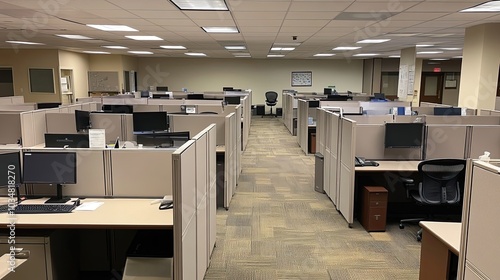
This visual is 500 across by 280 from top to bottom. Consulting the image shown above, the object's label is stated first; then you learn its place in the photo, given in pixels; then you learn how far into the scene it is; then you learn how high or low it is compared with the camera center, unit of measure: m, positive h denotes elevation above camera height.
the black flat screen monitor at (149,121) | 5.18 -0.48
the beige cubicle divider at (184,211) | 2.11 -0.75
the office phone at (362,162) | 4.17 -0.83
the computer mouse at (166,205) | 2.67 -0.84
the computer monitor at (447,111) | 6.05 -0.37
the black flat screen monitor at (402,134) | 4.34 -0.53
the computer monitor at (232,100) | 9.29 -0.32
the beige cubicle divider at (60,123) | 5.47 -0.54
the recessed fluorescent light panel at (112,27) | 5.86 +0.93
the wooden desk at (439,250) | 2.25 -1.01
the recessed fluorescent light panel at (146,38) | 7.50 +0.97
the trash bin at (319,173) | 5.40 -1.21
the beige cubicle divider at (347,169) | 3.97 -0.89
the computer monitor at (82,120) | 5.24 -0.48
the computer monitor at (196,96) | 9.34 -0.23
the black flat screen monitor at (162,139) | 3.73 -0.51
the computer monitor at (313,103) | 8.04 -0.34
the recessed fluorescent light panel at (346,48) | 10.00 +1.04
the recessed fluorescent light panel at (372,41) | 7.75 +0.97
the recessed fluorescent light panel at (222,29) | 6.03 +0.93
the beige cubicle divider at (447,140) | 4.36 -0.60
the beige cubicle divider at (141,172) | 2.87 -0.65
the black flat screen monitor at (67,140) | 3.78 -0.56
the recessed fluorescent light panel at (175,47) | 9.96 +1.03
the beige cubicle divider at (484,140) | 4.29 -0.59
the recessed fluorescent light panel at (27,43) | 9.17 +1.02
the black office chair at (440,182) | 3.69 -0.93
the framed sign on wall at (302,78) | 15.99 +0.39
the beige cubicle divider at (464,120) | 5.06 -0.42
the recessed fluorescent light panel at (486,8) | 4.04 +0.91
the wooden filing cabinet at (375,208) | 4.04 -1.28
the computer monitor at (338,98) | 9.60 -0.27
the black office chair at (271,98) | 14.86 -0.43
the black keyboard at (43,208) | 2.60 -0.85
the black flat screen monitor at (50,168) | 2.78 -0.60
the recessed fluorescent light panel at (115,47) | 10.02 +1.02
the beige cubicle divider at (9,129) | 5.34 -0.61
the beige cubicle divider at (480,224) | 1.65 -0.62
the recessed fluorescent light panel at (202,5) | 3.96 +0.89
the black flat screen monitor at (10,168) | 2.73 -0.60
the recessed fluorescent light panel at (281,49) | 10.01 +1.03
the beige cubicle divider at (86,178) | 2.88 -0.70
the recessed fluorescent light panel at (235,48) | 9.90 +1.04
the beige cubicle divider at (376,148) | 4.46 -0.71
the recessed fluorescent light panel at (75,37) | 7.27 +0.97
